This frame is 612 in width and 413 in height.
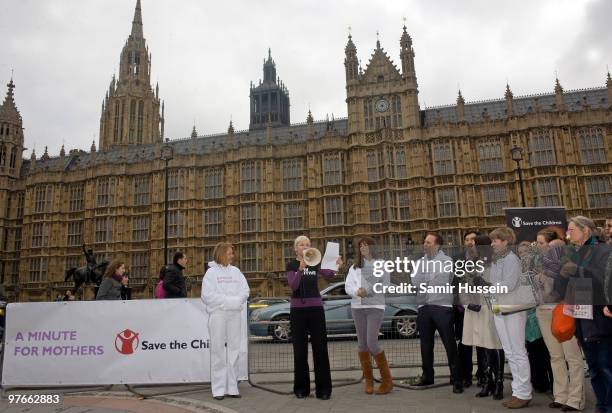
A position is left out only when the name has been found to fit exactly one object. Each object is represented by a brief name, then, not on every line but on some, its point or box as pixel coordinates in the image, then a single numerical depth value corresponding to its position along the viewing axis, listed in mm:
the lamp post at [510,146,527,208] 21016
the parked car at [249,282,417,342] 11125
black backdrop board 16500
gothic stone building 33094
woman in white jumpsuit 6684
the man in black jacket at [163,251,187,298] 8258
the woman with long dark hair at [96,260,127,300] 8203
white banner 7414
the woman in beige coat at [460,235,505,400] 6301
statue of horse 18703
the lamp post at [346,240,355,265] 30216
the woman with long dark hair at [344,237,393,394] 6508
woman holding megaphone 6453
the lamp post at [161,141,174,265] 25078
